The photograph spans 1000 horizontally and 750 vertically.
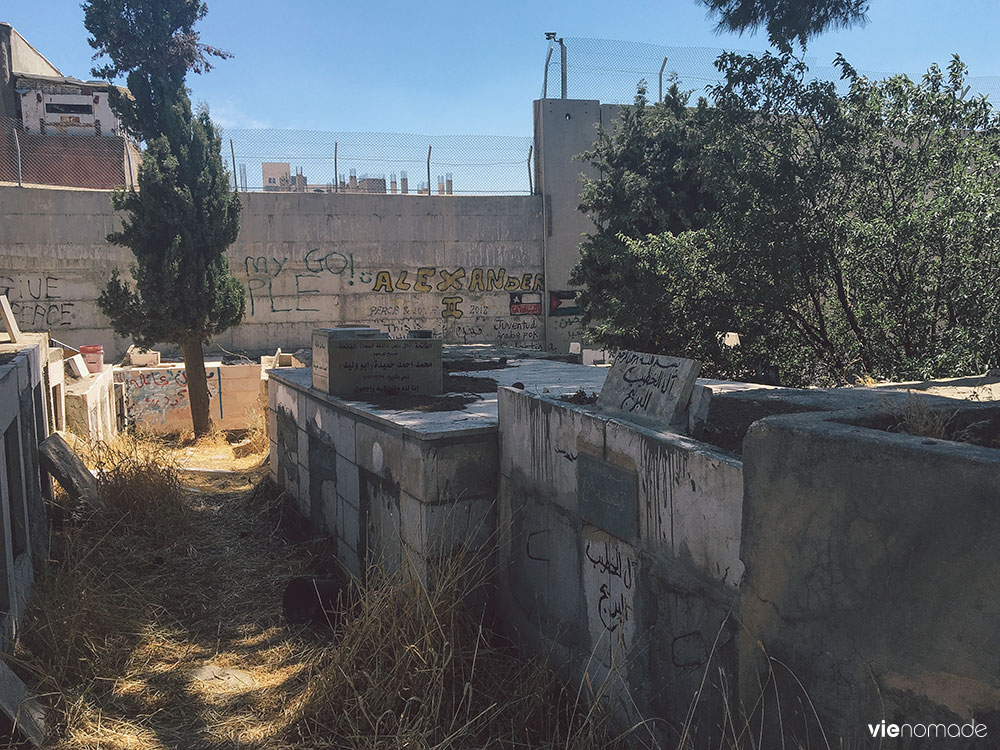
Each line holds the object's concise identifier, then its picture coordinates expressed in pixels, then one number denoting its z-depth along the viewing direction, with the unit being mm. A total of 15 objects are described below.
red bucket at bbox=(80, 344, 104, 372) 13266
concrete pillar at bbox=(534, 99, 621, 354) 18078
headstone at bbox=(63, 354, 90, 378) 11703
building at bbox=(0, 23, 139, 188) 20531
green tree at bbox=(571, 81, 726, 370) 9906
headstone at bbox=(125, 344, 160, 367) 14602
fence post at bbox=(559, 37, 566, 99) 17719
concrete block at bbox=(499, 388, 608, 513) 3982
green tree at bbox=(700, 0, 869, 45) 7367
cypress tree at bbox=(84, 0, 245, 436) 11766
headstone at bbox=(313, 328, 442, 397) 6488
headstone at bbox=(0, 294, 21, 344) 9590
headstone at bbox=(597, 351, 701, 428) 3598
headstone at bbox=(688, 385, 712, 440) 3551
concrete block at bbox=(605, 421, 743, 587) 2963
